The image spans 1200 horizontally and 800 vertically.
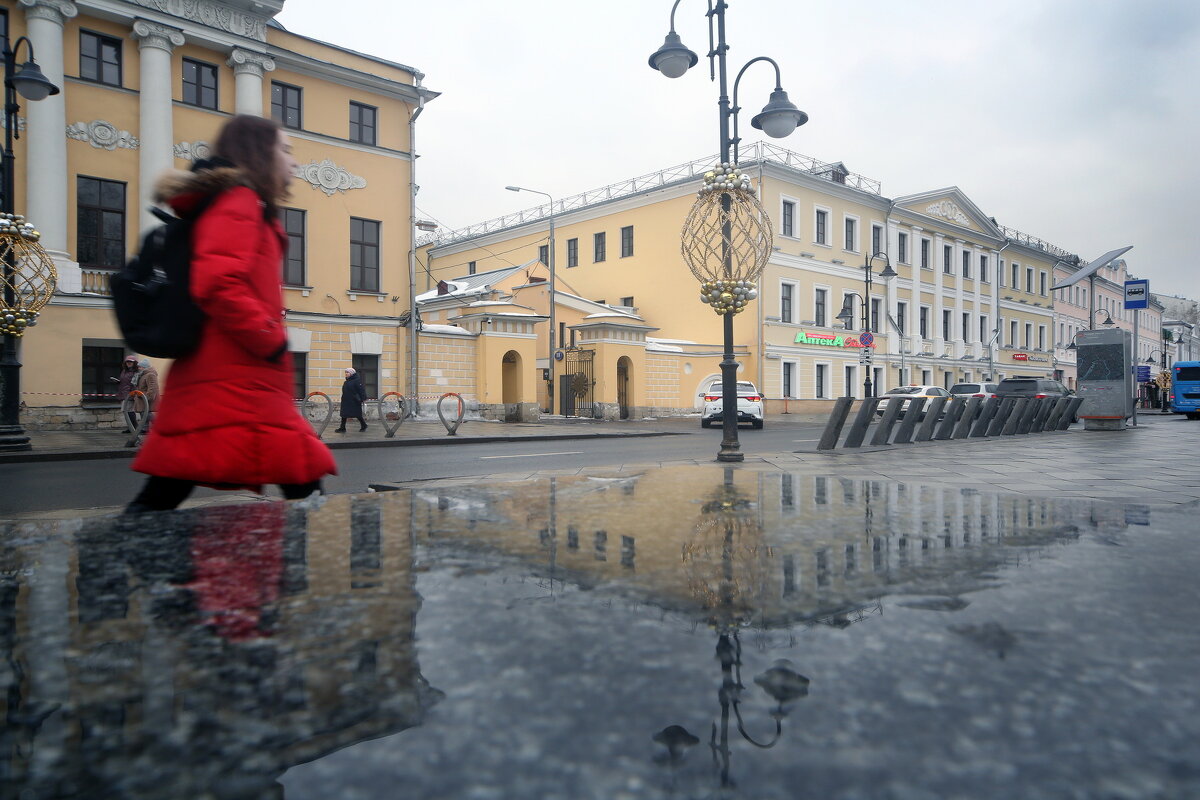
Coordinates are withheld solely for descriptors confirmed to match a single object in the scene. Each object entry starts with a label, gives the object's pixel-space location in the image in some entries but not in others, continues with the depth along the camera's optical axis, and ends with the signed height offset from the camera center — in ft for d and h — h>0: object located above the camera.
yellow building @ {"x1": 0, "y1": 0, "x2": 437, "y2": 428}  58.59 +20.66
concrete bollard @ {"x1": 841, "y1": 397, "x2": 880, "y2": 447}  32.37 -1.15
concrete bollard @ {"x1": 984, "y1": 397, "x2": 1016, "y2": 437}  47.54 -1.34
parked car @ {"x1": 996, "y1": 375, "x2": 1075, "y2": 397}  84.84 +1.01
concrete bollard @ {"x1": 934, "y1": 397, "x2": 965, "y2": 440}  41.65 -1.26
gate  94.22 +1.67
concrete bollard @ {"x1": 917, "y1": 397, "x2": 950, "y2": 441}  39.19 -1.37
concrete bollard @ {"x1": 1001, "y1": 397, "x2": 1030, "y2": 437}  49.18 -1.36
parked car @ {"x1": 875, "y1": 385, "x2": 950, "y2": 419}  105.40 +0.72
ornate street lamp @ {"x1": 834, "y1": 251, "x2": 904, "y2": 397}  96.94 +12.97
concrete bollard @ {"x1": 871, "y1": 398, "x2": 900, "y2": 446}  33.86 -1.24
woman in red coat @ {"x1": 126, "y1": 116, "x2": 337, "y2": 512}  8.51 +0.44
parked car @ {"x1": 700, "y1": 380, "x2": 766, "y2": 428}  77.77 -1.09
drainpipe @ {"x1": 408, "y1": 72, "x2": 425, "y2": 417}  77.15 +19.94
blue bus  108.37 +1.32
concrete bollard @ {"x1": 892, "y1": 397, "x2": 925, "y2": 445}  36.19 -1.29
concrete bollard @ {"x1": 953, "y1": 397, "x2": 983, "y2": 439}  43.21 -1.40
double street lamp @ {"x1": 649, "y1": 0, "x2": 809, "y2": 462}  27.22 +5.37
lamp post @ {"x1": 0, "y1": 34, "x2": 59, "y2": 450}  36.01 +4.82
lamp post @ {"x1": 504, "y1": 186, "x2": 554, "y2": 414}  93.14 +7.82
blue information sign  53.93 +7.25
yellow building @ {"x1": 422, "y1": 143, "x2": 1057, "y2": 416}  113.70 +20.84
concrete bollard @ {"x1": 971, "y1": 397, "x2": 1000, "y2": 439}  45.50 -1.38
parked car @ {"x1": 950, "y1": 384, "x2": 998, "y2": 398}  101.96 +0.98
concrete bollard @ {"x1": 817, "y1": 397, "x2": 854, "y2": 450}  31.40 -1.14
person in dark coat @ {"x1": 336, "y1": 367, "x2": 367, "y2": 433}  59.21 -0.26
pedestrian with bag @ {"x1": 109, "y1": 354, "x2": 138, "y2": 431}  49.93 +1.16
